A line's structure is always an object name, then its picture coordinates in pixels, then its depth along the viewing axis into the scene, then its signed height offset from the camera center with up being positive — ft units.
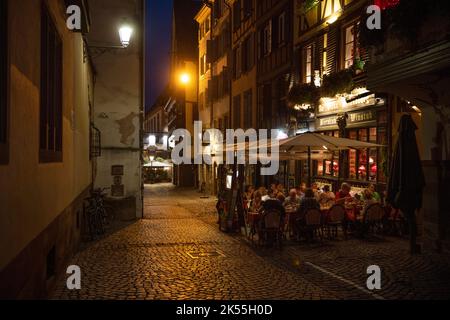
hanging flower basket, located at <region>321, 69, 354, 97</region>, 52.60 +8.87
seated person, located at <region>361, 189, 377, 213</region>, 41.01 -3.23
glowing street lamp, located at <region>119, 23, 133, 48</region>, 50.80 +13.74
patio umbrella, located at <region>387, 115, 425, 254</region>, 29.66 -0.76
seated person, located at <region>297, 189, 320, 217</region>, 39.60 -3.30
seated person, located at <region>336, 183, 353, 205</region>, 43.85 -2.78
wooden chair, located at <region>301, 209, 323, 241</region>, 38.73 -4.62
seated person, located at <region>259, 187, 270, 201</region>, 52.99 -3.22
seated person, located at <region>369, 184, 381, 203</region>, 45.21 -3.04
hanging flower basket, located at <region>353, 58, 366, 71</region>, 50.50 +10.39
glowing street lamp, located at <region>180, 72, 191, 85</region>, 98.94 +17.54
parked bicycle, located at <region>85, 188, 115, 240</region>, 44.88 -5.03
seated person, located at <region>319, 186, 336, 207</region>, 45.46 -3.44
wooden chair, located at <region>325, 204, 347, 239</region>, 39.93 -4.39
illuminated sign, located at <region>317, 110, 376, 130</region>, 50.60 +4.95
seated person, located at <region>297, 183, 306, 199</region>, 49.02 -3.12
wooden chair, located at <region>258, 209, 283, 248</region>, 37.68 -4.78
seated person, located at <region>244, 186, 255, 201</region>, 50.44 -3.47
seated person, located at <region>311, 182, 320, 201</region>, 47.57 -3.08
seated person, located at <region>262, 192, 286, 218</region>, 38.65 -3.39
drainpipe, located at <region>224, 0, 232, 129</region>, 104.17 +21.98
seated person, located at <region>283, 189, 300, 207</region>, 44.41 -3.49
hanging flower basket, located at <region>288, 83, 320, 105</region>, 61.31 +8.81
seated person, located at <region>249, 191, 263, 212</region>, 42.76 -3.63
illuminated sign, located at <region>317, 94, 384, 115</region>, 49.91 +6.62
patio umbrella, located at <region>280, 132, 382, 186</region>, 41.88 +1.78
